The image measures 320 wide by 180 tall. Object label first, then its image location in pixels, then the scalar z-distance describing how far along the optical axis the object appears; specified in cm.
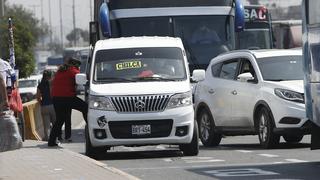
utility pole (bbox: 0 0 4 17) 2633
